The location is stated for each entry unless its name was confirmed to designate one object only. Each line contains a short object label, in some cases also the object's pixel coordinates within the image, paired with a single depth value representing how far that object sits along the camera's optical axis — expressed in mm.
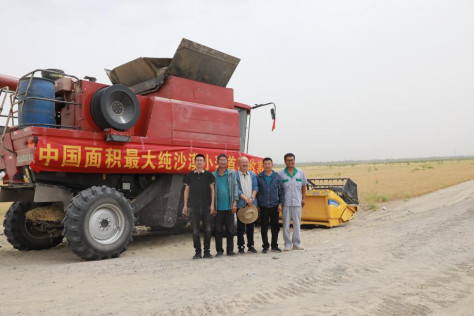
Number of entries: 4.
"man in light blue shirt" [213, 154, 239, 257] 6473
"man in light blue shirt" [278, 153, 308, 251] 7094
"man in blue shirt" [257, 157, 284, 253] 6877
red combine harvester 6348
